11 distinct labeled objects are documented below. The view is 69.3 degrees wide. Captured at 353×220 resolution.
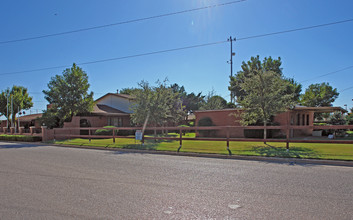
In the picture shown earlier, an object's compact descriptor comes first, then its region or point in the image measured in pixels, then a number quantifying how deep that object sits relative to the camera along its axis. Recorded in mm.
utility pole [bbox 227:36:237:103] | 38953
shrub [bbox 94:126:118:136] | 25609
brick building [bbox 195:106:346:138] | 22156
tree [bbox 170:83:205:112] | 58312
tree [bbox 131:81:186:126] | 18406
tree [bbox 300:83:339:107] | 51594
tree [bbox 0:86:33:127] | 39594
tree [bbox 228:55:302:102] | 41912
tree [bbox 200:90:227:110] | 37350
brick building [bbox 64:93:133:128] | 28131
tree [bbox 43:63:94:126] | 26578
